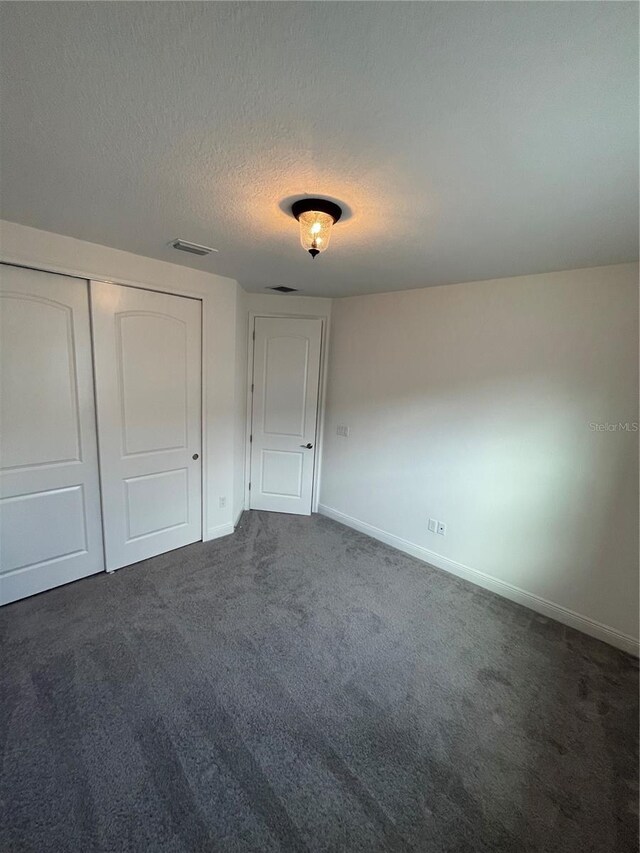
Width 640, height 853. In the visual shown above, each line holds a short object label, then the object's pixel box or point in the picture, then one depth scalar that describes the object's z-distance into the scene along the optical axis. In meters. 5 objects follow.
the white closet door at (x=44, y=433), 2.09
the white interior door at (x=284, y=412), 3.62
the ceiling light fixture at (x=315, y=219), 1.48
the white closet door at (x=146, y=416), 2.45
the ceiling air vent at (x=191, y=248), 2.13
